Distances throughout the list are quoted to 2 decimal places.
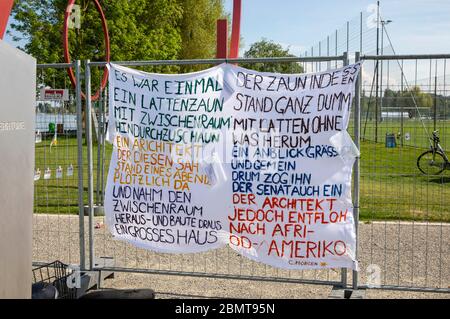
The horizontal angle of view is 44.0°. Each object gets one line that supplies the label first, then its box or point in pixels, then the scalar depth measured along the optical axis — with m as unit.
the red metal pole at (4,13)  4.09
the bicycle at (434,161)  11.40
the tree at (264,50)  59.78
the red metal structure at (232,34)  5.67
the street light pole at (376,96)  5.22
